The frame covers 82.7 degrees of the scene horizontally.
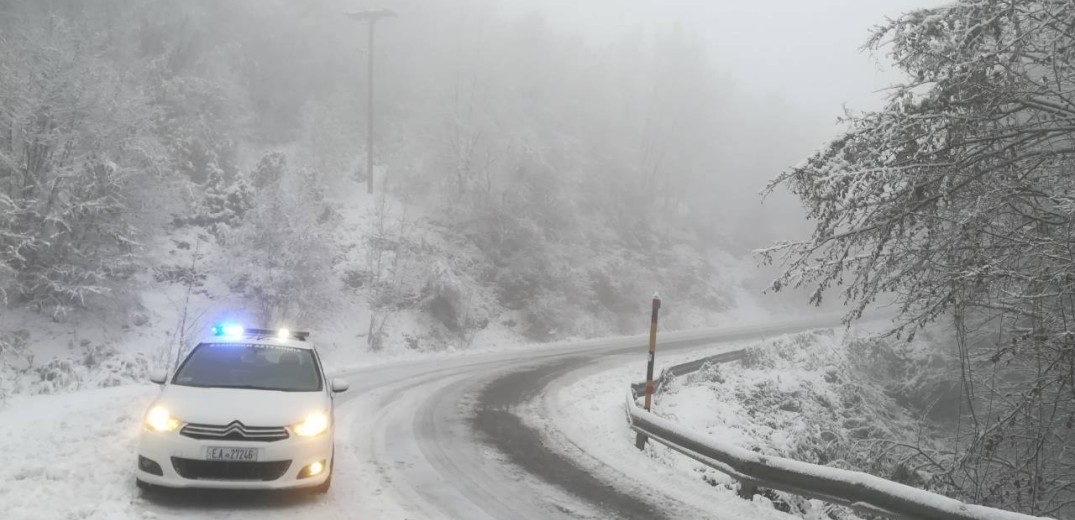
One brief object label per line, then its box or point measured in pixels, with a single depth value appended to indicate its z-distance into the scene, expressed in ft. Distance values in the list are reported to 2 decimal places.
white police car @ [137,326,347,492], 17.33
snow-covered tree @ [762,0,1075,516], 17.10
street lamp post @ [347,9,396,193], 112.16
